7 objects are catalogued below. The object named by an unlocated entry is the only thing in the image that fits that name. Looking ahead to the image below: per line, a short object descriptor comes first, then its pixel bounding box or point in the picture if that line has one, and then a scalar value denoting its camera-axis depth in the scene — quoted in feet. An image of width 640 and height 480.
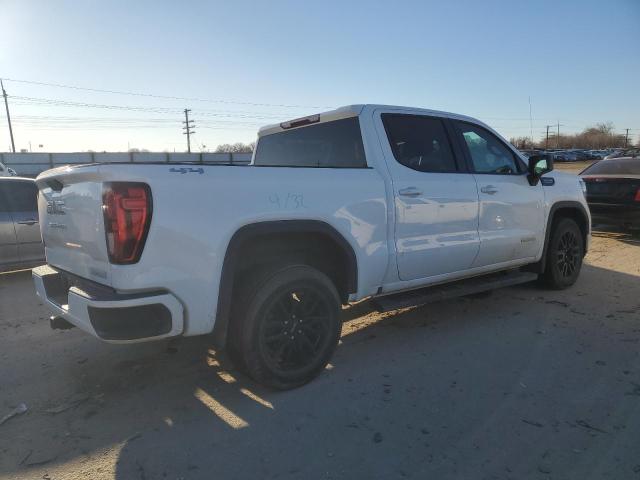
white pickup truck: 8.86
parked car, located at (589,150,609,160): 231.44
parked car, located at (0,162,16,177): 63.65
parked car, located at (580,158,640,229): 28.73
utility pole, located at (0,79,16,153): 169.31
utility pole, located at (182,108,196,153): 234.79
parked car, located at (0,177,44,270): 21.13
